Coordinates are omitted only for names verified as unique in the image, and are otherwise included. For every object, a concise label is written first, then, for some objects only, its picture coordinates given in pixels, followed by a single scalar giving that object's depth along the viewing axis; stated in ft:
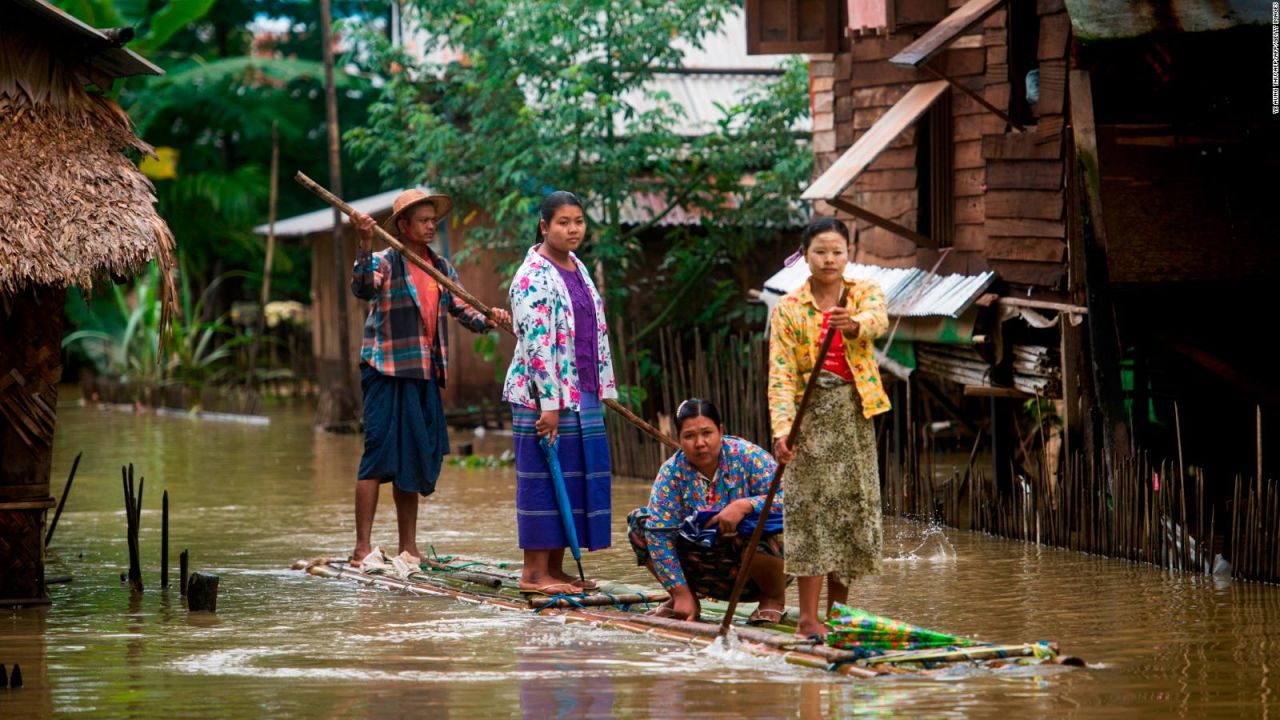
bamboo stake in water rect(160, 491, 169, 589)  54.65
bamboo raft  40.32
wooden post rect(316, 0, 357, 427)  133.90
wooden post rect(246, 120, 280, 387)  160.25
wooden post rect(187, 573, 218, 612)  51.06
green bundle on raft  41.37
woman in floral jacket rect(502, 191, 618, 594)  51.52
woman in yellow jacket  43.29
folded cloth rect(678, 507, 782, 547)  45.57
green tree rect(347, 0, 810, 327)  105.81
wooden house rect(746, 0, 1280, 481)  64.64
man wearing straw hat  58.39
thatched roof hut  51.65
